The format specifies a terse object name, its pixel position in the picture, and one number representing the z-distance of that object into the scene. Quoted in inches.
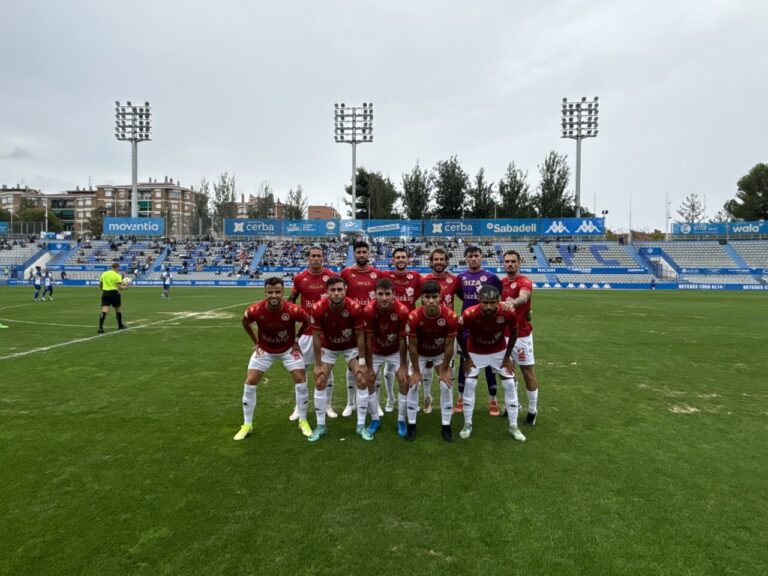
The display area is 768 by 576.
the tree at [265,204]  2797.7
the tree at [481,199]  2437.3
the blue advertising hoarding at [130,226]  1920.5
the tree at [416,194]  2400.3
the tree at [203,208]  2733.8
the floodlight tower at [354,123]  2006.6
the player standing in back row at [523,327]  232.1
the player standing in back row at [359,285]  249.4
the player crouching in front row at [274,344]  217.9
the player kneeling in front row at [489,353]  209.9
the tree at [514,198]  2381.9
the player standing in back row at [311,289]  252.7
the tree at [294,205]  2758.4
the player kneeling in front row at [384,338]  210.7
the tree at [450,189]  2421.3
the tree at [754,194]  2257.6
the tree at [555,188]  2306.8
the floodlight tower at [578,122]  2003.0
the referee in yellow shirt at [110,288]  524.4
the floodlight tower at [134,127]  1991.9
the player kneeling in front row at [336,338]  214.1
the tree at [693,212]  2615.7
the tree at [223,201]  2684.5
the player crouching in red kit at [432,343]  206.2
